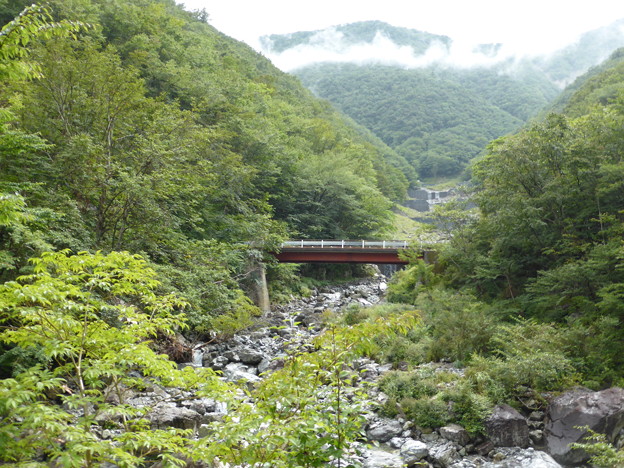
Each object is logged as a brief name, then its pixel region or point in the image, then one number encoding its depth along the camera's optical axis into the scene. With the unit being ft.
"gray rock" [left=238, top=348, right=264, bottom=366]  56.18
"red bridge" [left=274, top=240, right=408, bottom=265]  102.73
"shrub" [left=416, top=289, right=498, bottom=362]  51.70
